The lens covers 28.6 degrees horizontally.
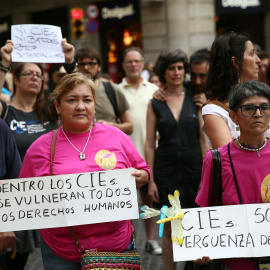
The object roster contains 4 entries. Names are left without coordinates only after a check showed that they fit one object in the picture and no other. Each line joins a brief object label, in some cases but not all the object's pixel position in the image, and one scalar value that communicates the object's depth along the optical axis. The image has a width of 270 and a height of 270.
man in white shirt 6.03
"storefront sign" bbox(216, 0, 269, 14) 18.02
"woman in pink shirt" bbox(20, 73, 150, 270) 3.22
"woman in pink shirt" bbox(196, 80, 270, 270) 2.80
